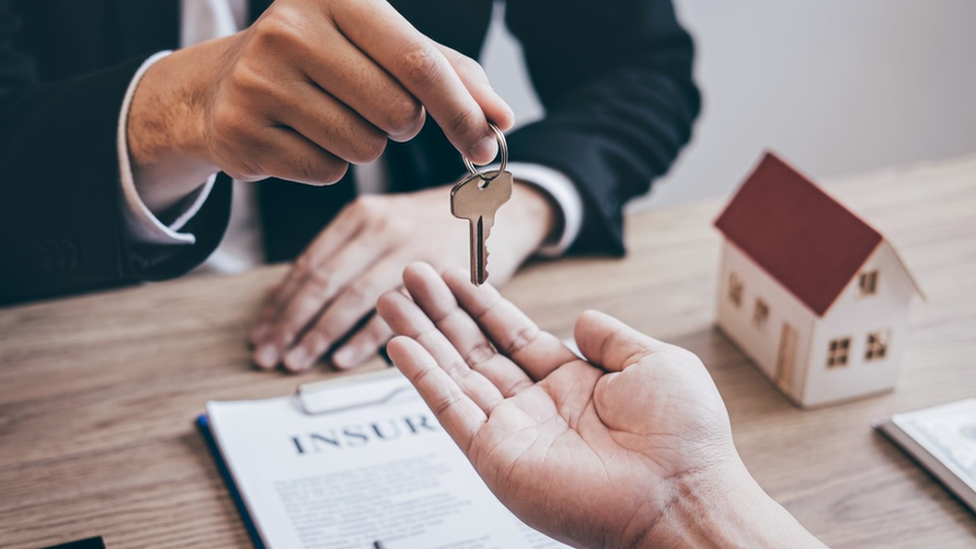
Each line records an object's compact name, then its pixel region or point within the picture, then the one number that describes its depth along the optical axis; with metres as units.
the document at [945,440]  0.87
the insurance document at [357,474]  0.81
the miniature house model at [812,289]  0.95
